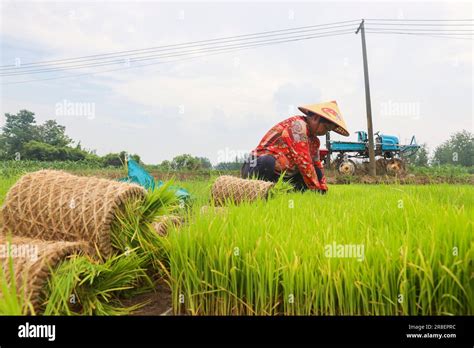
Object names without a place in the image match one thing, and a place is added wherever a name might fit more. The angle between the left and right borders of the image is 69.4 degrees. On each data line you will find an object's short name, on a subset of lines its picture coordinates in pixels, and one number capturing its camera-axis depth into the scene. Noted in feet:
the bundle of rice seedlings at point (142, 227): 6.00
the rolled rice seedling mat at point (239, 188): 12.28
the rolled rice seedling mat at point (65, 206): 5.83
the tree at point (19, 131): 43.70
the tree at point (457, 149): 37.06
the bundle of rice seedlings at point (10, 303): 3.87
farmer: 14.80
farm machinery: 44.88
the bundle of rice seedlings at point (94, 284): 4.59
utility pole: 35.88
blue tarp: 10.85
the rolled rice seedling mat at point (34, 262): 4.50
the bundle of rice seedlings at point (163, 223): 6.99
